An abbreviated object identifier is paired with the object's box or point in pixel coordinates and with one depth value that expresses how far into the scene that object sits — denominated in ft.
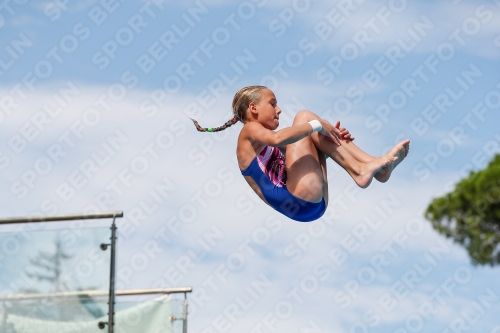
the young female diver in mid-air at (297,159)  36.11
